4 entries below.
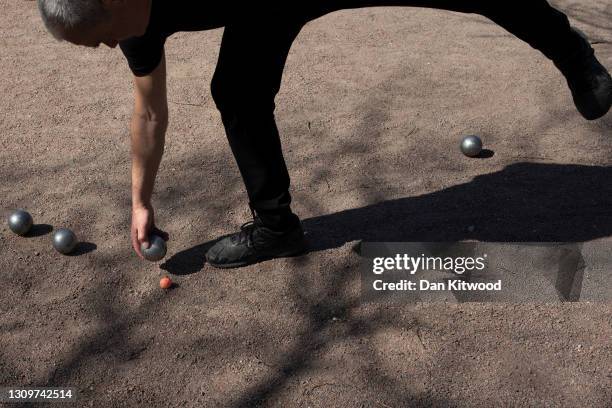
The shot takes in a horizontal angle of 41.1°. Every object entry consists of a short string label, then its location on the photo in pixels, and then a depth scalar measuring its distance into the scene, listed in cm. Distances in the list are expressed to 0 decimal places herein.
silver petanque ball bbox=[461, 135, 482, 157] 496
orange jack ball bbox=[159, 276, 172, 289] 390
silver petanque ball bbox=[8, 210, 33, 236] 424
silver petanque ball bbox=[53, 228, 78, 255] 412
